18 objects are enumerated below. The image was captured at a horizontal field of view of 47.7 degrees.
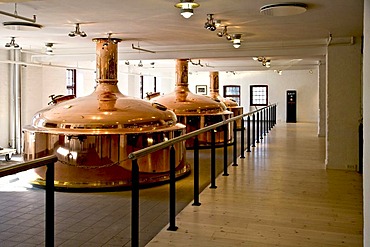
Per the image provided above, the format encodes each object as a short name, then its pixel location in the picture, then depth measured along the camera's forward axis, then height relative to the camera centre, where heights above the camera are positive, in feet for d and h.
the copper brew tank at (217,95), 46.86 +1.40
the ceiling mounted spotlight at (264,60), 37.80 +4.43
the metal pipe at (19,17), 15.52 +3.52
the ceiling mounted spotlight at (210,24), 16.96 +3.43
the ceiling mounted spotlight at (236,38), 22.43 +3.77
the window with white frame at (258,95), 66.54 +2.01
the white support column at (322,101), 37.19 +0.59
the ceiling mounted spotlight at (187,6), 13.51 +3.32
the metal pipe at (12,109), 32.35 -0.10
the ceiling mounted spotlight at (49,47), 27.12 +3.98
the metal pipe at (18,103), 32.32 +0.33
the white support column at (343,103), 22.03 +0.24
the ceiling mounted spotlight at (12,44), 24.83 +3.82
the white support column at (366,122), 7.81 -0.29
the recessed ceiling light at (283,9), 14.53 +3.51
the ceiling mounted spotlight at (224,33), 20.30 +3.68
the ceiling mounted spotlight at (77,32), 19.25 +3.52
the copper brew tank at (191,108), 33.35 -0.03
